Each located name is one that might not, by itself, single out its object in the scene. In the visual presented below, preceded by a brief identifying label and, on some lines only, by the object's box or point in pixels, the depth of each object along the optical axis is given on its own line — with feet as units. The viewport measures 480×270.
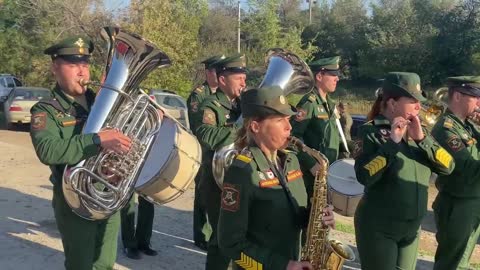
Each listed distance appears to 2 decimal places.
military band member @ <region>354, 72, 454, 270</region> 12.66
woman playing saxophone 9.18
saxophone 9.48
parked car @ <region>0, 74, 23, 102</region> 81.28
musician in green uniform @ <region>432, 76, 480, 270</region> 15.44
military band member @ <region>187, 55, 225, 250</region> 20.29
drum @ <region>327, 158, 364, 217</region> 15.26
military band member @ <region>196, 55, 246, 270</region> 16.33
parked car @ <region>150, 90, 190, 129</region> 56.65
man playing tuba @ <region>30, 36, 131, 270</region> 11.69
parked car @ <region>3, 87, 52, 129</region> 63.46
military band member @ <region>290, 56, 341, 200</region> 18.74
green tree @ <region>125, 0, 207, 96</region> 74.84
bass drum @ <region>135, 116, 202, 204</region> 13.00
